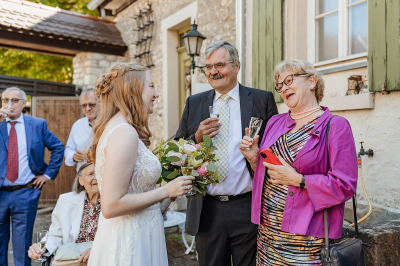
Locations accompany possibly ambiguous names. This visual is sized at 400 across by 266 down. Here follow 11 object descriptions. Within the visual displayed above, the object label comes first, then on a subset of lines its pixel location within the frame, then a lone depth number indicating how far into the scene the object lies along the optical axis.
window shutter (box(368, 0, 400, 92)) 3.20
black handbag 1.82
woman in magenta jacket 1.88
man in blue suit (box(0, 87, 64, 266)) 3.99
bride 1.81
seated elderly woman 2.93
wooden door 8.45
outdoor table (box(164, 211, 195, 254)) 4.89
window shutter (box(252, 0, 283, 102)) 4.63
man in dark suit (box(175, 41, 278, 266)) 2.46
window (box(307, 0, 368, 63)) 3.85
